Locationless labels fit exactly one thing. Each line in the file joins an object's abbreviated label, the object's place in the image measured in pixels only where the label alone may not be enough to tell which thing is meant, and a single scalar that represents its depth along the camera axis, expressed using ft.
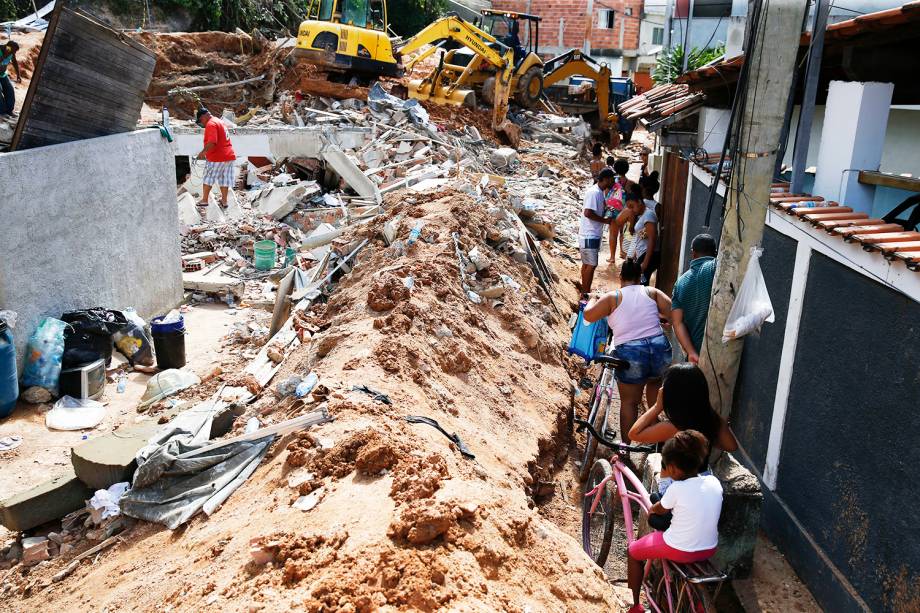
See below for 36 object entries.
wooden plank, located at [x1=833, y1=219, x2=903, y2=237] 14.05
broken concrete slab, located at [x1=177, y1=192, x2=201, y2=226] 42.14
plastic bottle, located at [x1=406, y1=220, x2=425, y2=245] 27.67
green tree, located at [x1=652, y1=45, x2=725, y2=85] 73.10
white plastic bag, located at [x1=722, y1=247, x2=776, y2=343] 15.87
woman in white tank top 19.63
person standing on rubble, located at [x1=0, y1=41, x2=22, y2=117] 46.17
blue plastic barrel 21.42
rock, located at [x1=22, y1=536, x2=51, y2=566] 16.08
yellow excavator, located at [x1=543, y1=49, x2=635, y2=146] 81.30
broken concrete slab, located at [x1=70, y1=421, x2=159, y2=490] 16.76
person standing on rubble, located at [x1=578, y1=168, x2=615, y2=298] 33.04
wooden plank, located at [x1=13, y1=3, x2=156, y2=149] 24.72
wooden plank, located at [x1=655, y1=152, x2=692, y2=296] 33.17
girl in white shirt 12.66
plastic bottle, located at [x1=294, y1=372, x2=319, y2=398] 17.72
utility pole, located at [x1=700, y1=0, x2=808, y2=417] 15.01
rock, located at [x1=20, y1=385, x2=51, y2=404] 22.93
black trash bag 24.32
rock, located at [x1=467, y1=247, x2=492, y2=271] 28.25
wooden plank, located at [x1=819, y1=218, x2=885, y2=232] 14.73
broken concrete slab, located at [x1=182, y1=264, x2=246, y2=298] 34.60
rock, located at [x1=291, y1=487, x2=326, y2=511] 12.83
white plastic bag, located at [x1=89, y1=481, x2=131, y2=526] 16.29
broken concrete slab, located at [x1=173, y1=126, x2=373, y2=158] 51.44
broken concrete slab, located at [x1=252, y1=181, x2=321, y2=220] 44.86
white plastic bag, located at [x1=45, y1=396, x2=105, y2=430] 22.17
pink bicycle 12.82
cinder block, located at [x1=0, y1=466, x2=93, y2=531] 16.49
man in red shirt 40.98
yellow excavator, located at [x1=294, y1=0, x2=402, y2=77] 64.90
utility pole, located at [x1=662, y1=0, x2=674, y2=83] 94.58
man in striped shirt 19.11
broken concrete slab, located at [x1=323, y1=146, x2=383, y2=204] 46.68
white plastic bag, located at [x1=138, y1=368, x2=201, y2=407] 23.90
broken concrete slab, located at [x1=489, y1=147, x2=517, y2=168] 62.34
